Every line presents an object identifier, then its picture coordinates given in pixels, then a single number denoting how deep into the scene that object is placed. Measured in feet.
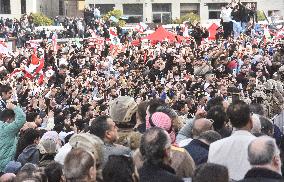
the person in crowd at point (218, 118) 47.91
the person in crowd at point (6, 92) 63.41
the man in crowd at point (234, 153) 40.19
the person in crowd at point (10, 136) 54.75
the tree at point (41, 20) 337.11
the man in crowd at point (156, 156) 36.01
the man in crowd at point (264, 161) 33.96
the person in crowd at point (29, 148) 48.44
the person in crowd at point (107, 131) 42.42
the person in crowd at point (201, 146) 42.63
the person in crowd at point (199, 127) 45.38
